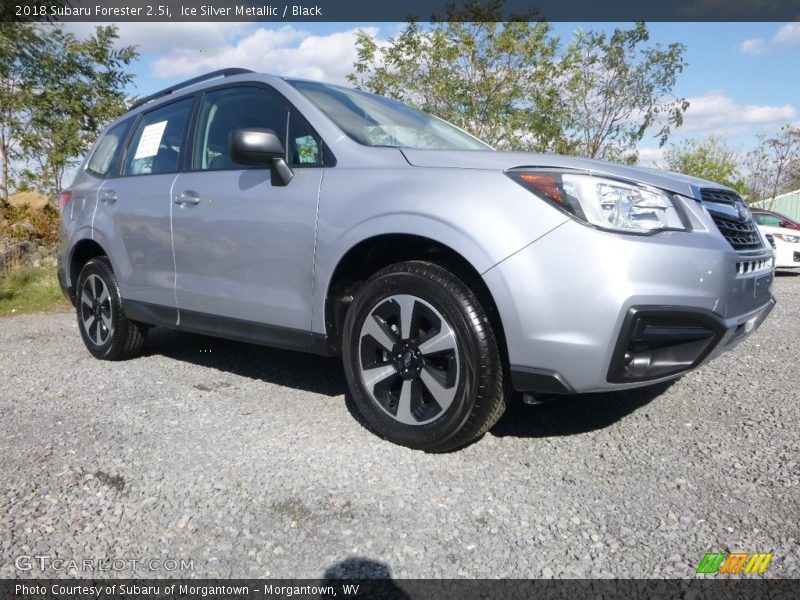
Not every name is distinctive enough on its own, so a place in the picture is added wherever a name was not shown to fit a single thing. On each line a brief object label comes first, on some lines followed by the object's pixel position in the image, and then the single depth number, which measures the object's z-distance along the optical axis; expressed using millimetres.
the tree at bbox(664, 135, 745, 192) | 25547
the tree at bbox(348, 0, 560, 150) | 11062
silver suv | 2475
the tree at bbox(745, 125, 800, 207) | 36969
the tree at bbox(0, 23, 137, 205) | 12555
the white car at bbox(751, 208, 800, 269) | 11812
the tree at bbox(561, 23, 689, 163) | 12023
